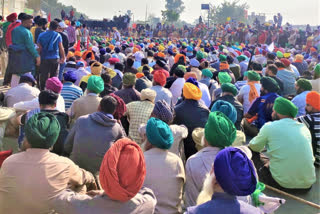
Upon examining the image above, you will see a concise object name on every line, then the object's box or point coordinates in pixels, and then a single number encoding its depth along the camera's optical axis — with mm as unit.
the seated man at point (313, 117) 4723
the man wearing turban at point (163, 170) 2857
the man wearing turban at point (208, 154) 2979
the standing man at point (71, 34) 14156
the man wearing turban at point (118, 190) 1987
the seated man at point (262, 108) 5887
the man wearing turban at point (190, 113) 4551
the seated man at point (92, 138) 3551
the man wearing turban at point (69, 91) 5477
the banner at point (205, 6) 47500
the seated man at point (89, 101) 4727
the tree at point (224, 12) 79669
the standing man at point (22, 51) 6926
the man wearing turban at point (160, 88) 5922
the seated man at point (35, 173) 2342
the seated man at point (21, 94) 4970
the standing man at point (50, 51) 7508
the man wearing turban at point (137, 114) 4734
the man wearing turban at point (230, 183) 1945
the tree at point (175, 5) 112438
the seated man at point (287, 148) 4008
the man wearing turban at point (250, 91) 6714
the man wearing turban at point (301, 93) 6016
